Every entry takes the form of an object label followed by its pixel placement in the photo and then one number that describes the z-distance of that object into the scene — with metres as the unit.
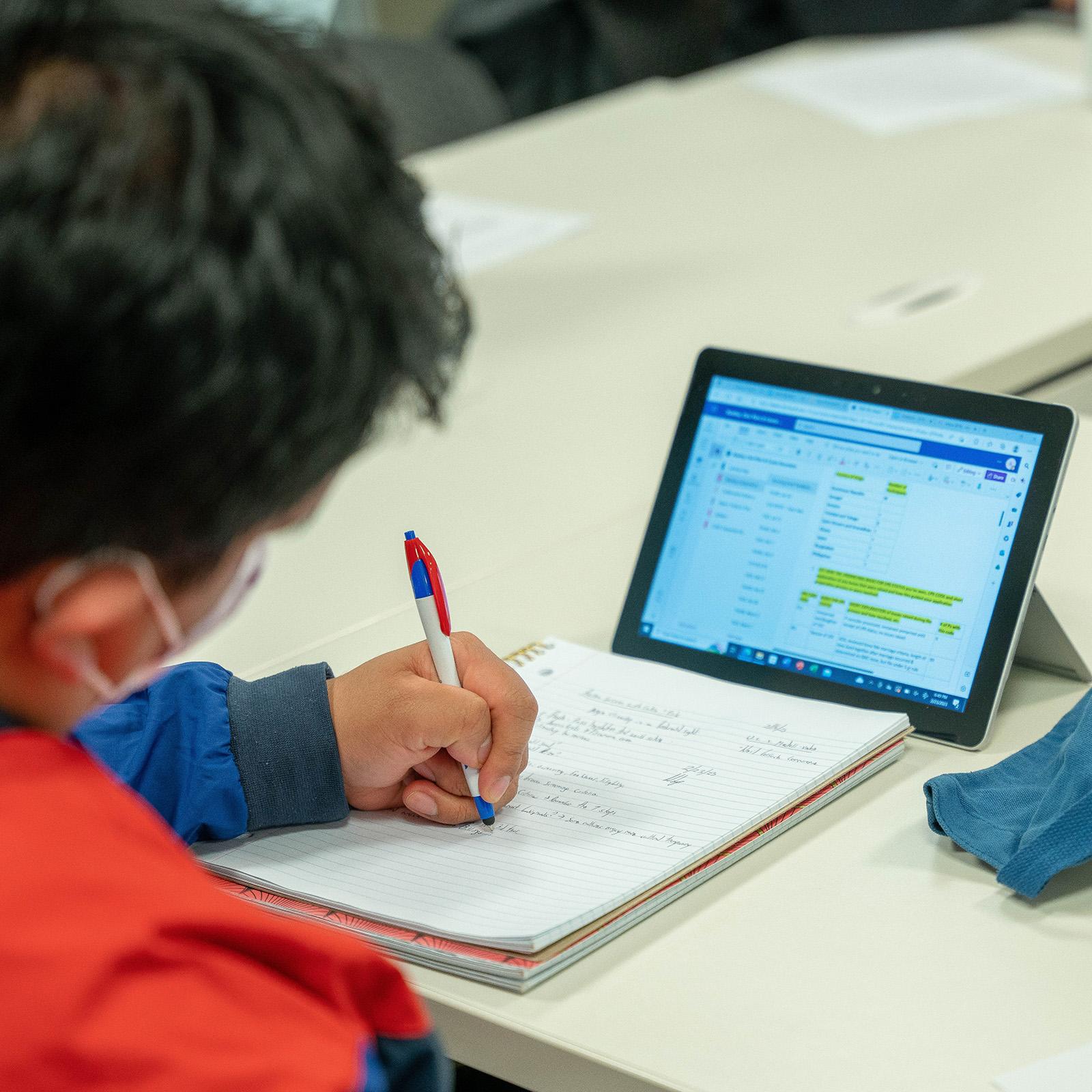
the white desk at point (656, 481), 1.75
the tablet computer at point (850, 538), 1.93
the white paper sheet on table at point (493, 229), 2.76
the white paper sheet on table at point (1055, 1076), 1.71
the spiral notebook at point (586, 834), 1.80
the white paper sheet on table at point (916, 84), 3.25
